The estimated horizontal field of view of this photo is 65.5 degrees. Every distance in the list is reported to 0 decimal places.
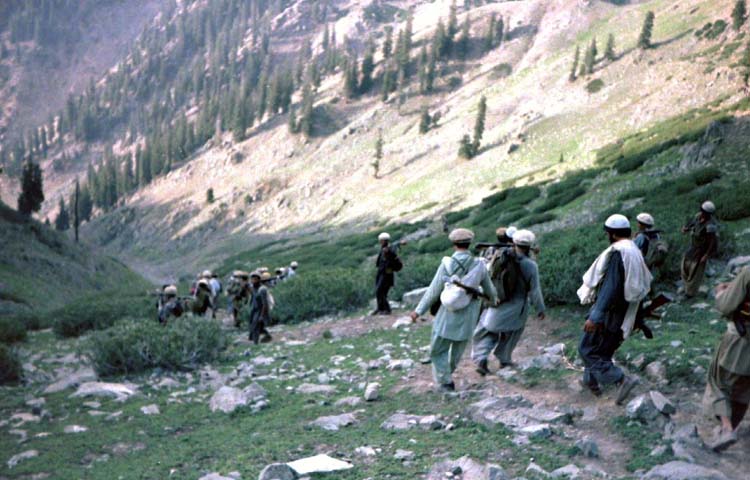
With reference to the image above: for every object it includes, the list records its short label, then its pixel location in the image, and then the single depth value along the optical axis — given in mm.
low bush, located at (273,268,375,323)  17766
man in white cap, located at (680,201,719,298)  10594
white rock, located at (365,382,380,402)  7535
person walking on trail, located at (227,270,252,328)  18031
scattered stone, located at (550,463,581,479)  4602
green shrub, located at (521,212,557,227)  27234
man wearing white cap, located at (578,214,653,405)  5887
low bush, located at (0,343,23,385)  11211
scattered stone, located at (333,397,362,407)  7457
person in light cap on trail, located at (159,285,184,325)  14070
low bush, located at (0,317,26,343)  17991
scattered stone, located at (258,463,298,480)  4781
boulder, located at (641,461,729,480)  4352
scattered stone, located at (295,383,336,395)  8406
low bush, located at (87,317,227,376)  11125
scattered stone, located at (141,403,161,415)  8313
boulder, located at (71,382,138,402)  9227
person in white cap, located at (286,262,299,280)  23922
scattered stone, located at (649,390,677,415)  5633
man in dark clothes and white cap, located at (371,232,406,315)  14336
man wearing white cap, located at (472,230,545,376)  7844
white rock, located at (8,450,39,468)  6501
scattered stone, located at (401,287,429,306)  16219
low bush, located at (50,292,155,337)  20609
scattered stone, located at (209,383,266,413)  8188
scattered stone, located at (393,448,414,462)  5257
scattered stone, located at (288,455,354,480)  4930
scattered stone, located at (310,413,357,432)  6559
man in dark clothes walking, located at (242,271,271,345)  14112
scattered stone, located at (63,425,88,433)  7606
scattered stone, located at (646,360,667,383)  6845
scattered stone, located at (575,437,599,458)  5066
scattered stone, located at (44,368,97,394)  10172
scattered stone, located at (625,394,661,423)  5641
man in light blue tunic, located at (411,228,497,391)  7227
